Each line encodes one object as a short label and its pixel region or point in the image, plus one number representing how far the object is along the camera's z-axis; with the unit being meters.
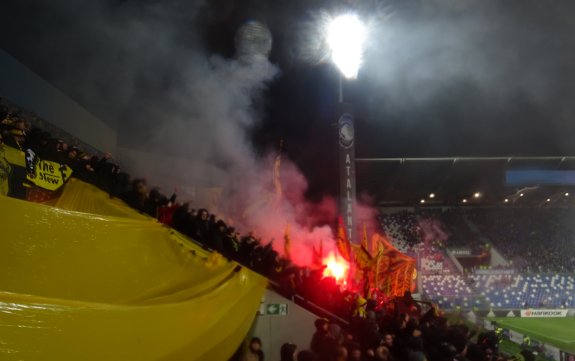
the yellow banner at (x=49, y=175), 3.92
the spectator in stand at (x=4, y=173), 3.47
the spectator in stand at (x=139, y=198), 4.23
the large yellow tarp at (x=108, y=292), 1.64
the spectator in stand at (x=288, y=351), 3.43
